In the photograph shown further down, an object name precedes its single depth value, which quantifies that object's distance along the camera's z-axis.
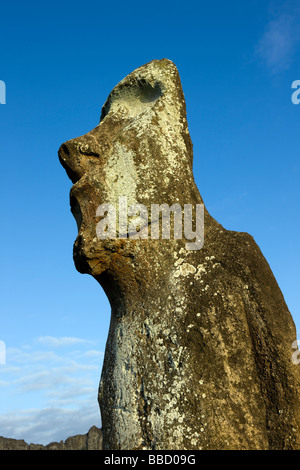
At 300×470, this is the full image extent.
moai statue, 3.68
